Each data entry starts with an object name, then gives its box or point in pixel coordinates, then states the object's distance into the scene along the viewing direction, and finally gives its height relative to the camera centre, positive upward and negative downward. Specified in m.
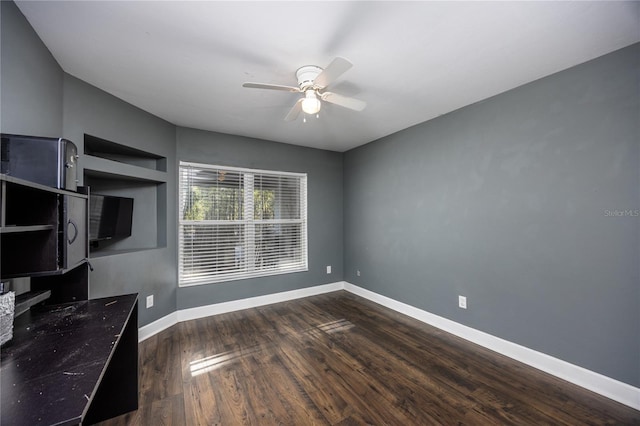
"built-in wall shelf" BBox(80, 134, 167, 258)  2.72 +0.39
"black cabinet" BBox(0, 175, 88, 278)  1.20 -0.07
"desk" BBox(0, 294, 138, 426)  0.75 -0.54
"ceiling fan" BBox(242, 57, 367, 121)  1.82 +0.99
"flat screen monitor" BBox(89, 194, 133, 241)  2.50 +0.04
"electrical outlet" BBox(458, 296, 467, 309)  2.83 -0.96
